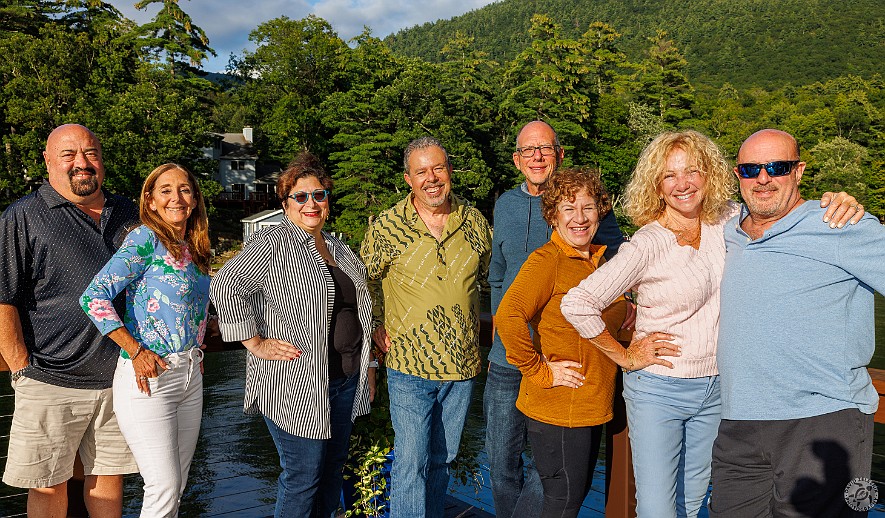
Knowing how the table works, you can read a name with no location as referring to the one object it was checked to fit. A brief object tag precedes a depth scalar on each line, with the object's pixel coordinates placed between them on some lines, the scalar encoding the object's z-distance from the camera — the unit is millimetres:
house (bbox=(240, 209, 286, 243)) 38531
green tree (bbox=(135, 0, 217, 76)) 36875
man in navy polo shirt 2553
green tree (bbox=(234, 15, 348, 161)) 37594
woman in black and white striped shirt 2600
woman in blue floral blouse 2438
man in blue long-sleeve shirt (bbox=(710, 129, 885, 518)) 2094
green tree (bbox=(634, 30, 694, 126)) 46938
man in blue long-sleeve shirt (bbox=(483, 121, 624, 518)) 2809
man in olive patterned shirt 2855
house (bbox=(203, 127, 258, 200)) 47812
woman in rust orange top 2463
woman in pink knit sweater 2371
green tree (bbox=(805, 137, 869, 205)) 44022
